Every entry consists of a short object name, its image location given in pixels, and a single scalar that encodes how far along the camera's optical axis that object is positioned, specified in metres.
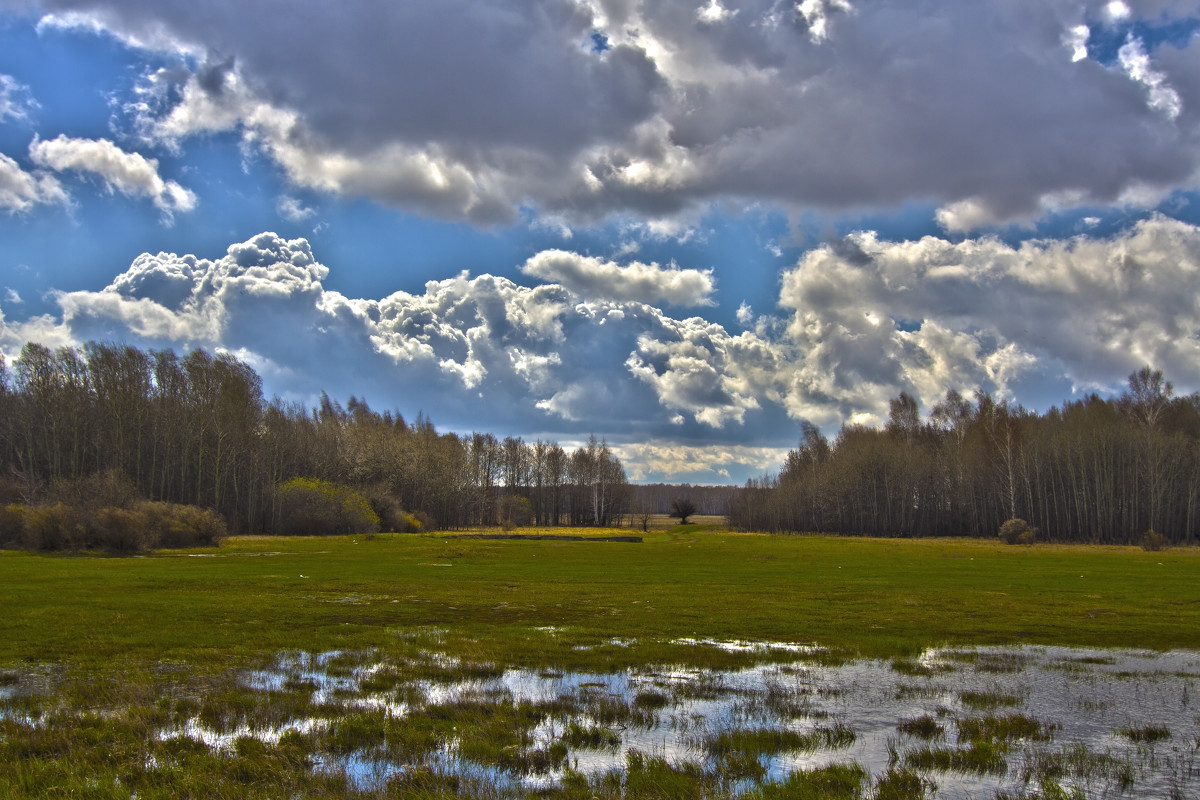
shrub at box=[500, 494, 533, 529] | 151.88
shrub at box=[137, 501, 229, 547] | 65.19
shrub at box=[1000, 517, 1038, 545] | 90.25
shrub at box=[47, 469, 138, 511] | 62.75
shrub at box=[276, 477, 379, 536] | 102.50
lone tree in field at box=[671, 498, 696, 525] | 171.12
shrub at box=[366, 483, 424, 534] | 115.06
